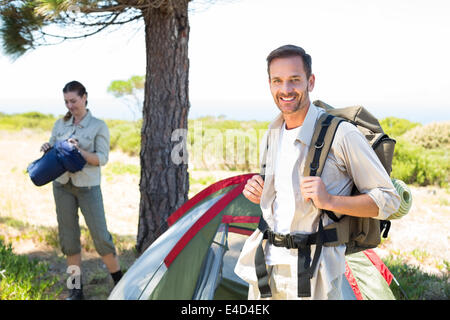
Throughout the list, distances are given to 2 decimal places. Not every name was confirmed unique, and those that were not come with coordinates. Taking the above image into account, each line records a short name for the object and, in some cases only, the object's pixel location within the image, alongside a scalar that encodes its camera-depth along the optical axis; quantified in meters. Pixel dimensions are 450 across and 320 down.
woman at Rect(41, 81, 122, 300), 3.62
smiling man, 1.64
